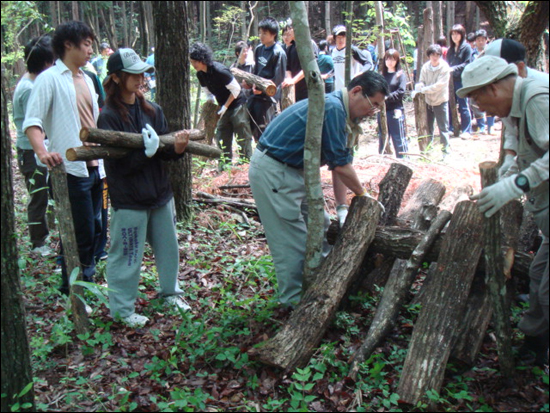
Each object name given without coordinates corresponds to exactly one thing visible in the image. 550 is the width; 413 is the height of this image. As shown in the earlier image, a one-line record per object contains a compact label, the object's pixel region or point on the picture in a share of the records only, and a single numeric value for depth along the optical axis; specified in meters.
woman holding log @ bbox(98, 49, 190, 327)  4.10
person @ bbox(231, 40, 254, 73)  10.80
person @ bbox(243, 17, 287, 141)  8.87
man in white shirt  4.30
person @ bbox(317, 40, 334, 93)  10.00
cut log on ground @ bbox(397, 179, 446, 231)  4.64
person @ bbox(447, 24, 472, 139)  12.20
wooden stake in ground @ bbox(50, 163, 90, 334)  3.89
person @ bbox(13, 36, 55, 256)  5.74
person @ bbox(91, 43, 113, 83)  15.19
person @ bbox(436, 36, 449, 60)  13.48
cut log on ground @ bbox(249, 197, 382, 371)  3.61
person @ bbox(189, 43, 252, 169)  8.00
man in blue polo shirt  4.07
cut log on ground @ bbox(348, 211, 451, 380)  3.85
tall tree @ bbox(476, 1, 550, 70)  4.97
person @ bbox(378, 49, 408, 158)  10.01
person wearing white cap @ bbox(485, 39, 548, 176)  3.46
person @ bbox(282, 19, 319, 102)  9.36
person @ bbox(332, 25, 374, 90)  10.24
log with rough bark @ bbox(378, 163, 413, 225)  4.95
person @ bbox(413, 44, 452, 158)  10.99
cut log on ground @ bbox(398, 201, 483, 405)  3.30
